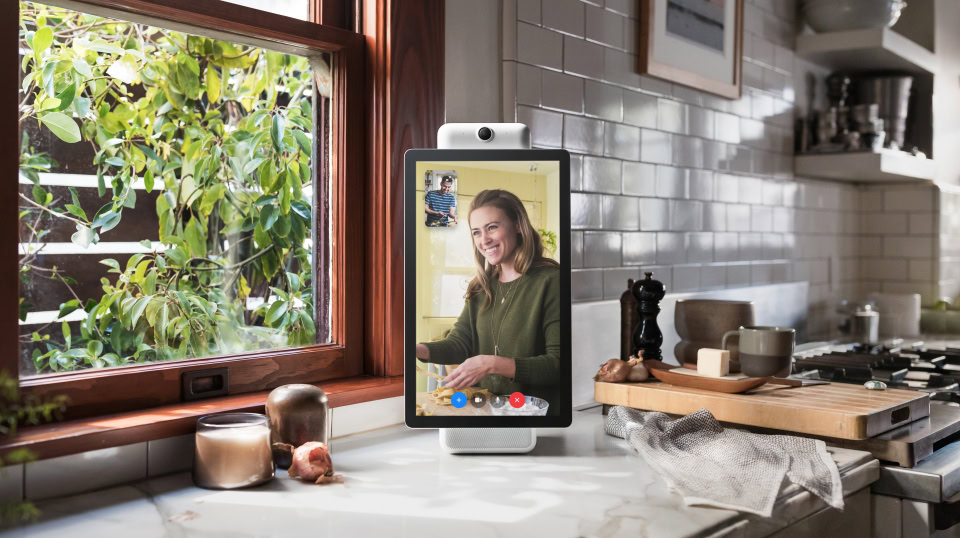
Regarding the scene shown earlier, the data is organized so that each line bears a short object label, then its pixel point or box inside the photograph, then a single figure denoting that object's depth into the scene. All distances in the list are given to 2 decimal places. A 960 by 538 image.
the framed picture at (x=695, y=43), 2.15
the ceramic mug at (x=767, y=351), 1.58
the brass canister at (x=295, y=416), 1.27
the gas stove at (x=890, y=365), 2.07
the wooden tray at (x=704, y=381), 1.50
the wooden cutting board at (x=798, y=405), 1.36
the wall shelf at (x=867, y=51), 2.73
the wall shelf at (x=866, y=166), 2.78
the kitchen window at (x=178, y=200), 1.24
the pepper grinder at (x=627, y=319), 1.82
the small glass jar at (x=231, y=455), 1.15
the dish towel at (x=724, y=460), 1.12
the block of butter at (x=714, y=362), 1.56
